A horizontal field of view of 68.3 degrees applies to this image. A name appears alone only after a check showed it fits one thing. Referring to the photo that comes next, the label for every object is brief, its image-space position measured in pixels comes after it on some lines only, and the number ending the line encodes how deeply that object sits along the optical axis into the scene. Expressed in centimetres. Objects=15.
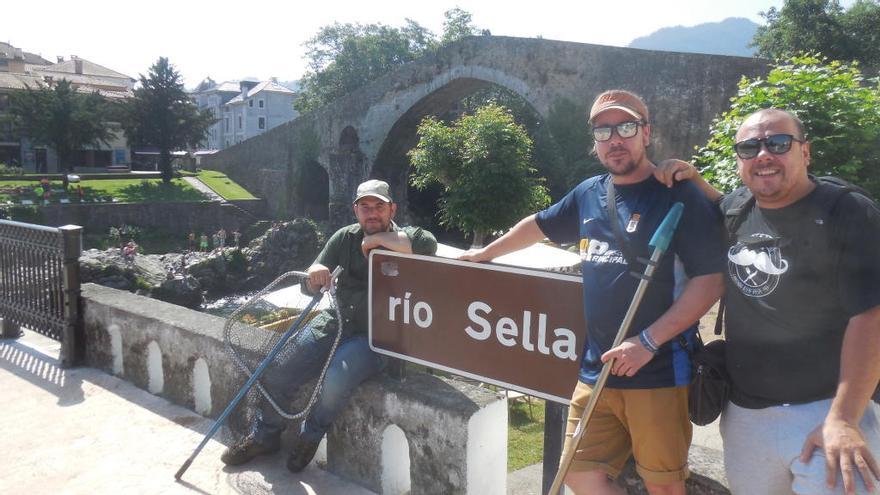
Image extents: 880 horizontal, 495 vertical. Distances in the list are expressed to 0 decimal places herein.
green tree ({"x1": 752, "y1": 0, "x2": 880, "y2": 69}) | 2327
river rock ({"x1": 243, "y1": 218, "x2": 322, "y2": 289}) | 2455
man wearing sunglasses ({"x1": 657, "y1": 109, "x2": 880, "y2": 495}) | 159
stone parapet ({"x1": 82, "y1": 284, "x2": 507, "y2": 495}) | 257
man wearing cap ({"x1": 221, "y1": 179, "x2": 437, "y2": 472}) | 288
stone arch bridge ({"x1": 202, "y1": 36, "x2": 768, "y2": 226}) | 1573
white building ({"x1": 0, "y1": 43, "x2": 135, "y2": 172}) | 4062
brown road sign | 225
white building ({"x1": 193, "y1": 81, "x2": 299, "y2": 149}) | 6225
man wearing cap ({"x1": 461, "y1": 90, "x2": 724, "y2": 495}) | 183
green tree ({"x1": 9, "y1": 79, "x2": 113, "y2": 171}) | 3108
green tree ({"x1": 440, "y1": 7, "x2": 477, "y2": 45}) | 4128
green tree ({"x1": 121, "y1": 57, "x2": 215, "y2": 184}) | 3369
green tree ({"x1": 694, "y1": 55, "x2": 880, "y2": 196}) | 593
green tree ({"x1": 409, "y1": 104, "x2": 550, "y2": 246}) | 1478
